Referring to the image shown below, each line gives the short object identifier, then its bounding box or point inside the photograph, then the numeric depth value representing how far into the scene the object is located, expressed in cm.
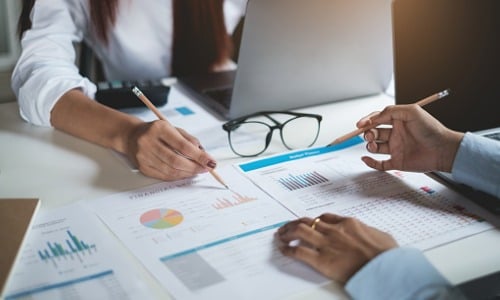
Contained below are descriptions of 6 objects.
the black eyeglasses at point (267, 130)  125
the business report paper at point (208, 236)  82
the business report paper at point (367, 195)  97
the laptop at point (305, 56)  125
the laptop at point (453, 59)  131
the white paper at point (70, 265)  79
